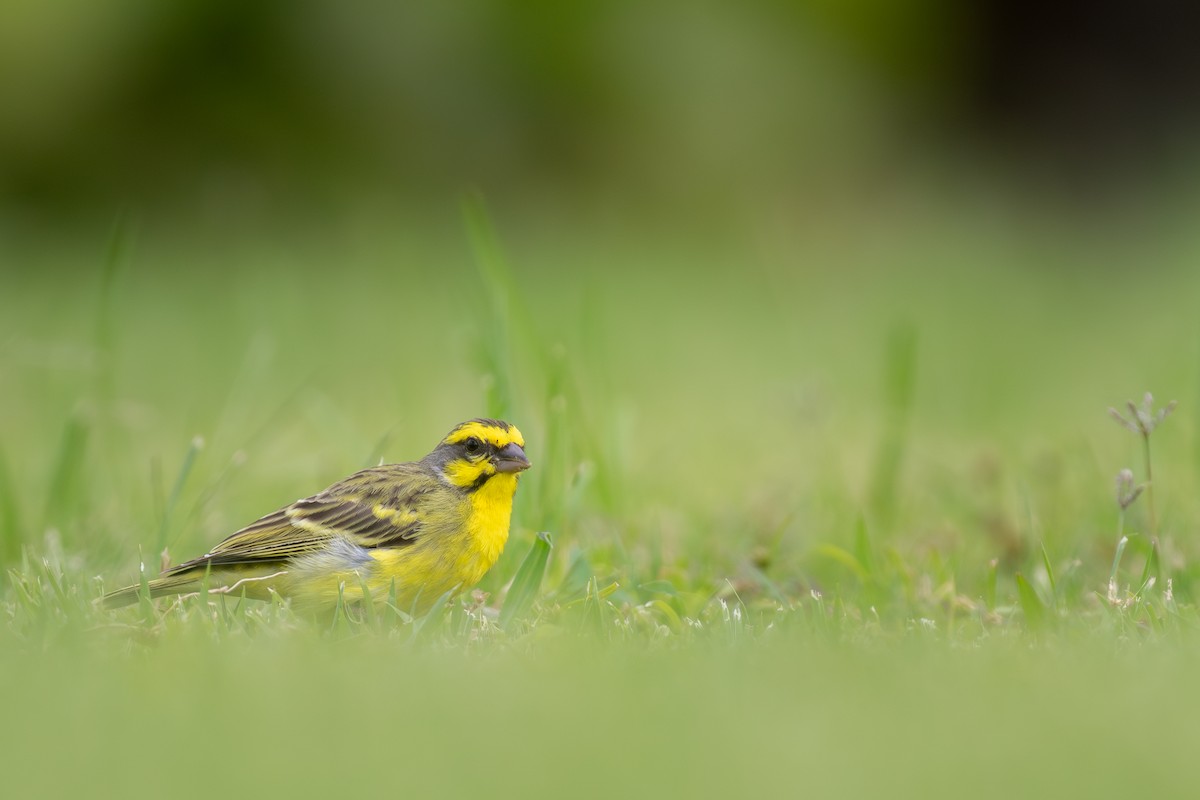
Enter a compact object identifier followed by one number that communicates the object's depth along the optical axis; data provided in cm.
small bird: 833
